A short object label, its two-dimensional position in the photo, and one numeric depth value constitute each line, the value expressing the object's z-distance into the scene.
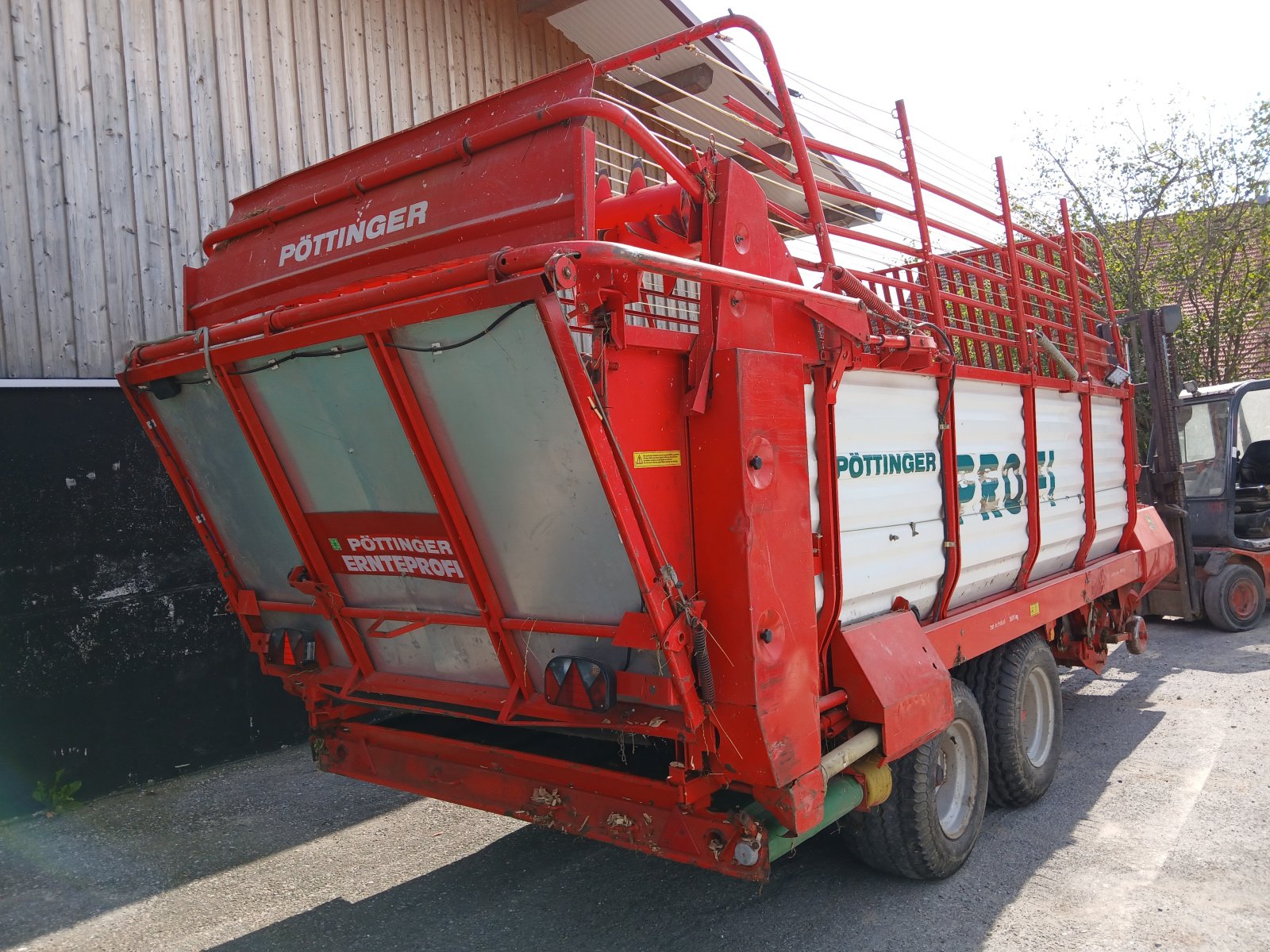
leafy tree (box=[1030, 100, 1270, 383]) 14.50
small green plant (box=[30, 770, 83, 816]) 5.17
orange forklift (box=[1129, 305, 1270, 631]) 7.95
